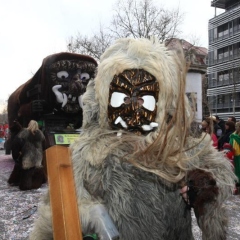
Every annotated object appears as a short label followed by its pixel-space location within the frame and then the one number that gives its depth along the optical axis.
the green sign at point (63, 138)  6.28
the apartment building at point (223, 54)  29.16
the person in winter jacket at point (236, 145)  5.03
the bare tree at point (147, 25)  14.06
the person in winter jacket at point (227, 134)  5.67
